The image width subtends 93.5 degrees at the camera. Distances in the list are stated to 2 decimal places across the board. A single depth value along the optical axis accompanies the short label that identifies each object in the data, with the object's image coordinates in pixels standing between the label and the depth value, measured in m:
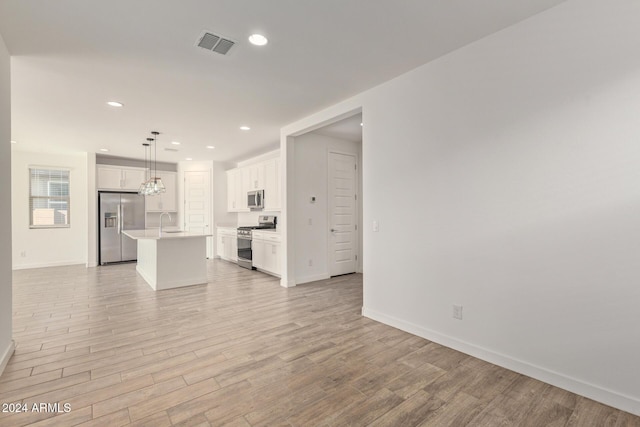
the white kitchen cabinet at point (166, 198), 8.09
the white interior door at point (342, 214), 5.66
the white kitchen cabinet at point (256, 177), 6.67
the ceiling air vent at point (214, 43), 2.43
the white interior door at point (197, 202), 8.38
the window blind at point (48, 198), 6.86
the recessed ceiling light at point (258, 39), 2.44
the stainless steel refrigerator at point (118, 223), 7.29
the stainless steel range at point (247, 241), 6.59
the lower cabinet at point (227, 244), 7.41
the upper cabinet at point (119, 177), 7.36
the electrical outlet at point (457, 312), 2.73
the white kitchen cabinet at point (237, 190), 7.45
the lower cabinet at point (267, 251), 5.71
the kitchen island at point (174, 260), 4.89
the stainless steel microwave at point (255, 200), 6.63
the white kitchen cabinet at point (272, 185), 6.12
